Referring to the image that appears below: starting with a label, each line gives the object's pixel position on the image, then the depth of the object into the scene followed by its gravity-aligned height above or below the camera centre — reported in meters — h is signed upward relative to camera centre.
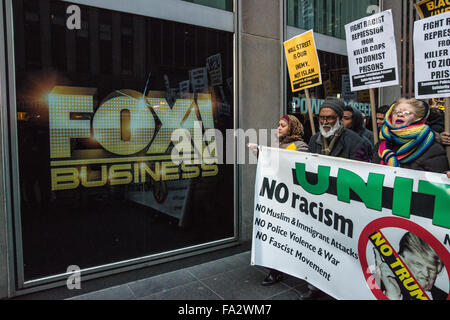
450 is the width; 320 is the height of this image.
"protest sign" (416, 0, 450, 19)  3.54 +1.48
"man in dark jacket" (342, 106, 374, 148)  4.90 +0.32
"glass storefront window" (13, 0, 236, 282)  3.54 +0.14
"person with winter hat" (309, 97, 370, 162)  3.47 +0.05
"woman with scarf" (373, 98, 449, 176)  2.65 -0.01
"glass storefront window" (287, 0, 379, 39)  5.62 +2.41
